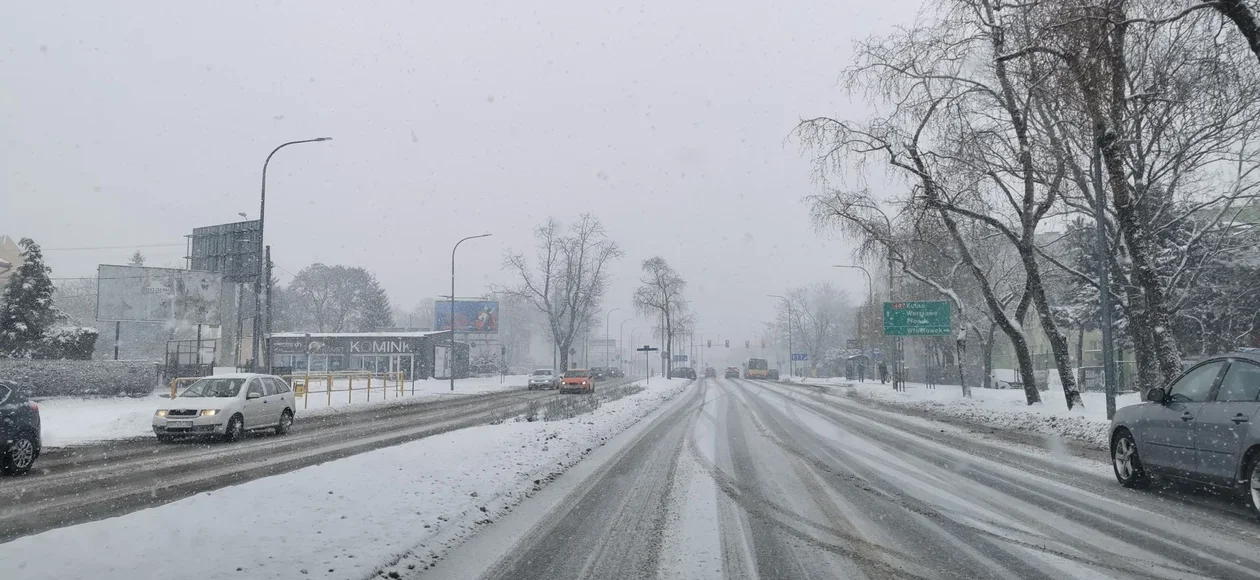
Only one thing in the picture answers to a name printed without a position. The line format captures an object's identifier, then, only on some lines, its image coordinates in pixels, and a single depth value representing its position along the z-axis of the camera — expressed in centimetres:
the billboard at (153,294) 4028
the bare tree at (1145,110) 1074
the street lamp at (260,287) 2719
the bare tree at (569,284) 7150
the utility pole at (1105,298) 1948
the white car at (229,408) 1667
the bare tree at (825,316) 10806
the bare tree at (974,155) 1988
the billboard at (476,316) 8156
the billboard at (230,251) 3601
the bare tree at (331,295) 9769
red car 4416
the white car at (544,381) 5234
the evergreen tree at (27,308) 3538
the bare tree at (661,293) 7706
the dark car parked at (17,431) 1147
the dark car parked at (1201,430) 764
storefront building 6438
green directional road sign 4062
